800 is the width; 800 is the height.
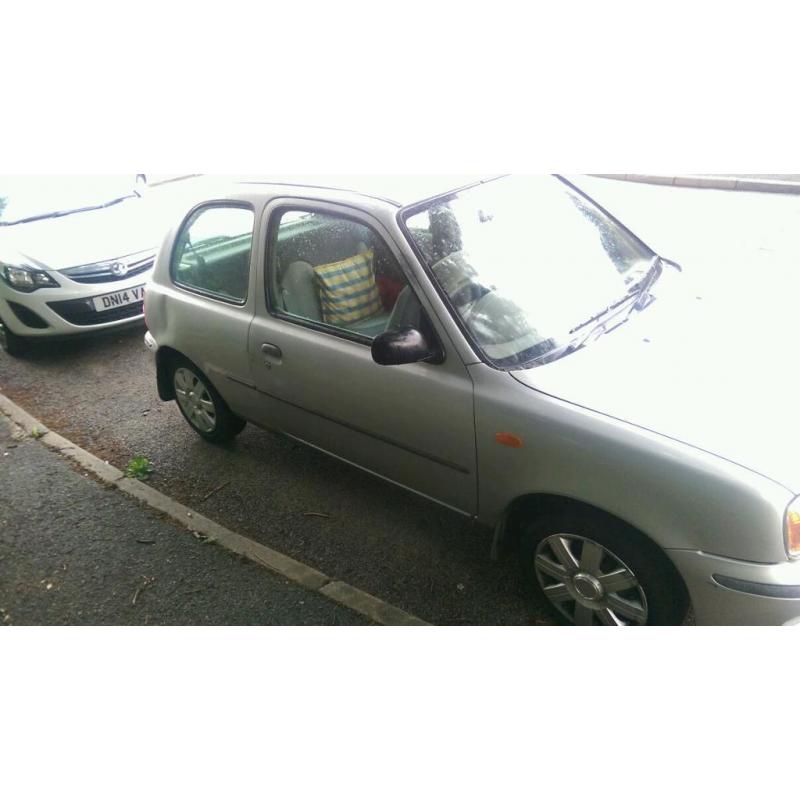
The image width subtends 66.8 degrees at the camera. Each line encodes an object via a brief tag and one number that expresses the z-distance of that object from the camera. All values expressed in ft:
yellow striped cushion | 8.18
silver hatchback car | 5.76
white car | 16.22
